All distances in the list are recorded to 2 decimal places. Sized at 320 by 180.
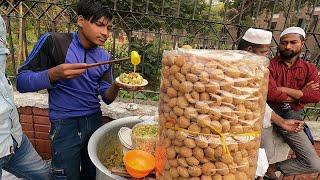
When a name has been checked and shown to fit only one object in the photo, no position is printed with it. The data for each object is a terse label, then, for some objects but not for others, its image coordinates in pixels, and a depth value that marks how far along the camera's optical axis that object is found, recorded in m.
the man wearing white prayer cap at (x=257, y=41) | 2.82
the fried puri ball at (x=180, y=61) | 1.34
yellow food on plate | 2.02
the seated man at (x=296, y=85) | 2.92
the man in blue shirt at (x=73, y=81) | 1.98
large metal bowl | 1.77
